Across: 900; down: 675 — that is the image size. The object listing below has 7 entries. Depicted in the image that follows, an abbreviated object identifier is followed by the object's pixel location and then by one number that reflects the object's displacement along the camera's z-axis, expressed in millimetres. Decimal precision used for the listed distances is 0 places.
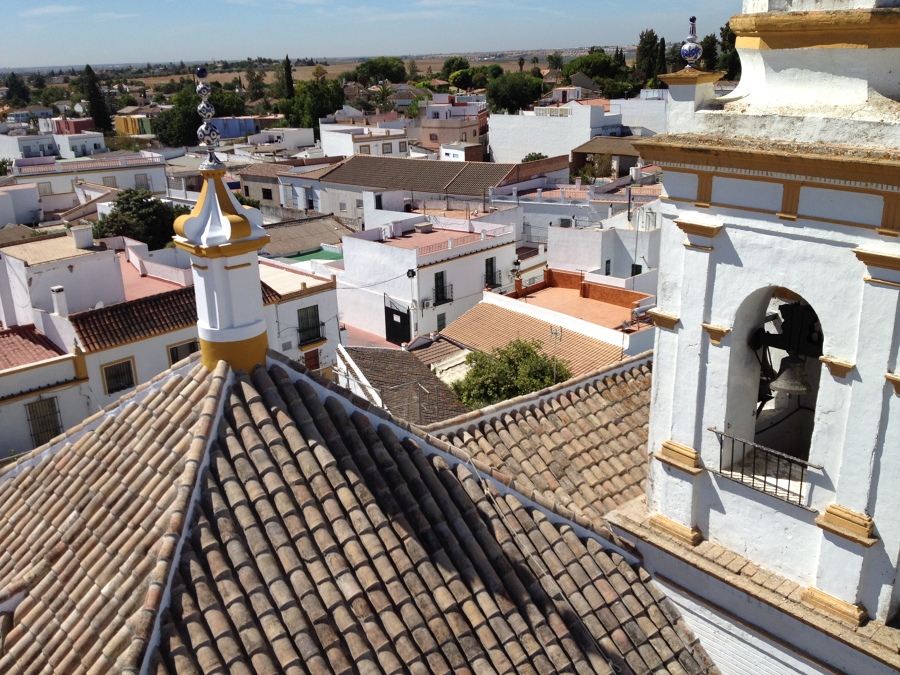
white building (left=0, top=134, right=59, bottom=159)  70812
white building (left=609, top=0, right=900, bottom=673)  5316
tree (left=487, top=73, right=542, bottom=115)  94750
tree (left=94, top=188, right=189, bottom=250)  40750
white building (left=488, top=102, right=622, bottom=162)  60906
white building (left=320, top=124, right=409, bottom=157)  63688
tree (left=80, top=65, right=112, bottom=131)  99250
